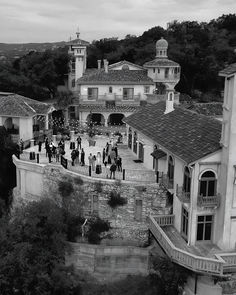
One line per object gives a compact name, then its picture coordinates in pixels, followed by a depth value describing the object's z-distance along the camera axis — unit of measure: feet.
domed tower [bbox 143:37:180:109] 190.70
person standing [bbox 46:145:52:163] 110.32
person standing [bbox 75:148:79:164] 108.37
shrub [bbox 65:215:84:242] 100.17
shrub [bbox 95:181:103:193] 97.91
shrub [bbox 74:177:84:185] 100.05
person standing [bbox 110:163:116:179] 98.68
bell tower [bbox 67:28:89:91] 197.26
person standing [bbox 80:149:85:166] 107.72
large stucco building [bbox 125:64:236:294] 78.12
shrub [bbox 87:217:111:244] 99.81
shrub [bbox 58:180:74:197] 102.17
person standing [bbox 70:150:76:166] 106.41
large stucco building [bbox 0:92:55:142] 136.46
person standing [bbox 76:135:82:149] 127.93
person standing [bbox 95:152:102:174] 101.76
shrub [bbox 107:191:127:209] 97.35
